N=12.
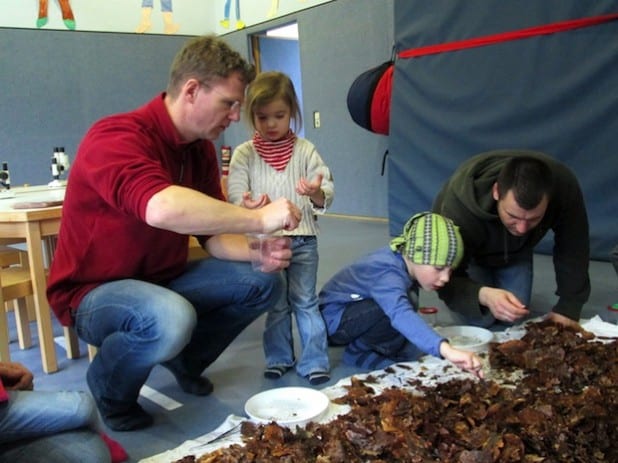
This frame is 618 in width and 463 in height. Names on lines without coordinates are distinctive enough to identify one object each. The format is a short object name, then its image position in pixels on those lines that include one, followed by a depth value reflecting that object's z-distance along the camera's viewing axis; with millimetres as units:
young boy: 1891
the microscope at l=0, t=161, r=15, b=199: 3256
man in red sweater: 1522
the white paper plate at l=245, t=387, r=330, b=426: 1688
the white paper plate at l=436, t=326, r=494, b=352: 2199
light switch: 6133
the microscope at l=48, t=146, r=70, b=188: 3299
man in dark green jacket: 2070
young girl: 2158
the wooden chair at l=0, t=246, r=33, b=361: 2244
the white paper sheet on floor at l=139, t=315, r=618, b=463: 1583
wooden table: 2209
